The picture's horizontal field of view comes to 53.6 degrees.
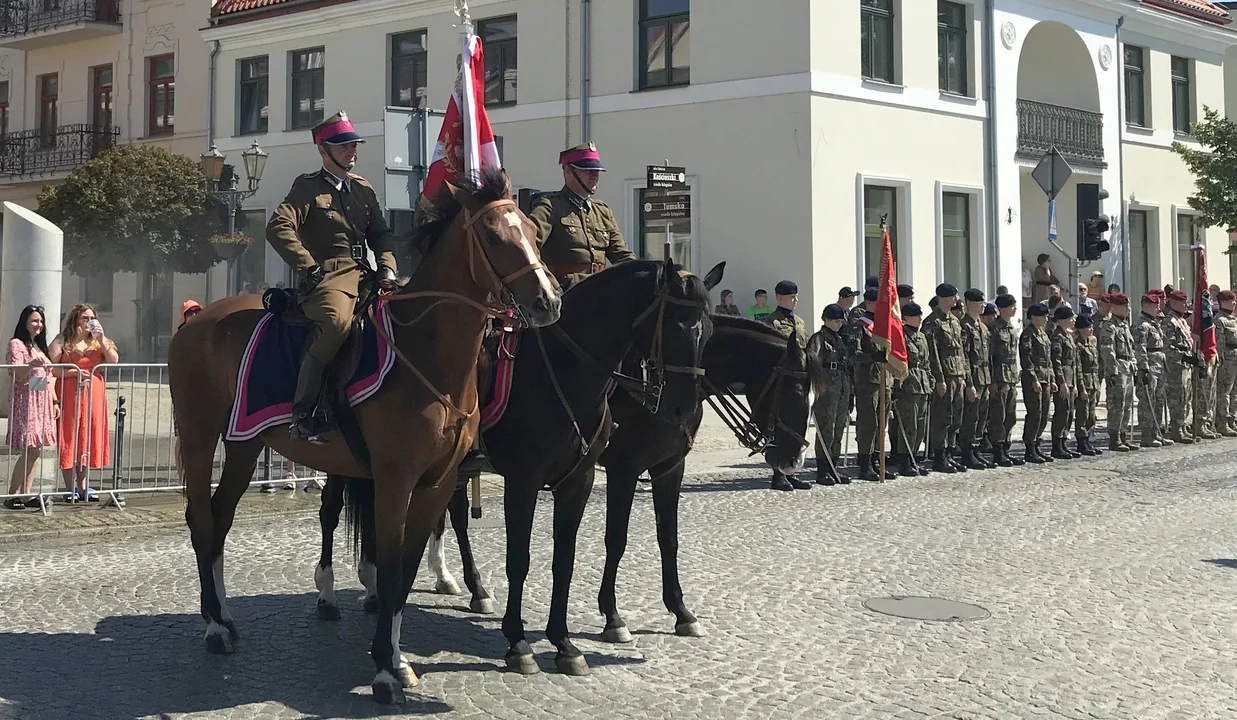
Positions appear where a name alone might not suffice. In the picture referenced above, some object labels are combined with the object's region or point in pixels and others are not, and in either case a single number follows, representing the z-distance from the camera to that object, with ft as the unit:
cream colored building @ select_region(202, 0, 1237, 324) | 76.59
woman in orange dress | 37.60
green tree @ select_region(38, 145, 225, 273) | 91.61
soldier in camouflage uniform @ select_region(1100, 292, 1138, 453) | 55.83
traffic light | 63.36
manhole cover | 23.88
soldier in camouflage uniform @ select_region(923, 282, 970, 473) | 48.73
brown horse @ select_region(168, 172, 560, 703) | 18.21
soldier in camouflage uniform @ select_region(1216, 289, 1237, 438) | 61.82
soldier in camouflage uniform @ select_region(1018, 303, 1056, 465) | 52.47
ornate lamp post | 73.20
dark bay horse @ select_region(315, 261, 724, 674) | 20.47
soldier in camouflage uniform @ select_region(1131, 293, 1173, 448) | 57.31
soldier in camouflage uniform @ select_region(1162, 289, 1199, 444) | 58.75
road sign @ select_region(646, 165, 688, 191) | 51.72
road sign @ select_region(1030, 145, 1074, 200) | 61.11
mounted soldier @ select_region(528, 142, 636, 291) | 24.54
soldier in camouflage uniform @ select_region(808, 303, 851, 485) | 44.19
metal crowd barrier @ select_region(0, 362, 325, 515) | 37.45
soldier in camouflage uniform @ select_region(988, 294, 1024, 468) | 50.93
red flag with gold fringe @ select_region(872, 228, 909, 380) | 44.14
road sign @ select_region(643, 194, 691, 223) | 50.24
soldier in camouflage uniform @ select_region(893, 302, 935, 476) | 47.60
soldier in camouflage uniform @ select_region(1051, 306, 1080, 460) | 53.78
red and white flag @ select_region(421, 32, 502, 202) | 25.17
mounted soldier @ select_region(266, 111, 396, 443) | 19.47
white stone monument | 49.34
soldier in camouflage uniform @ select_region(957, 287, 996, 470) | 49.67
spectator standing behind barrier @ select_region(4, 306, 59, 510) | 36.63
